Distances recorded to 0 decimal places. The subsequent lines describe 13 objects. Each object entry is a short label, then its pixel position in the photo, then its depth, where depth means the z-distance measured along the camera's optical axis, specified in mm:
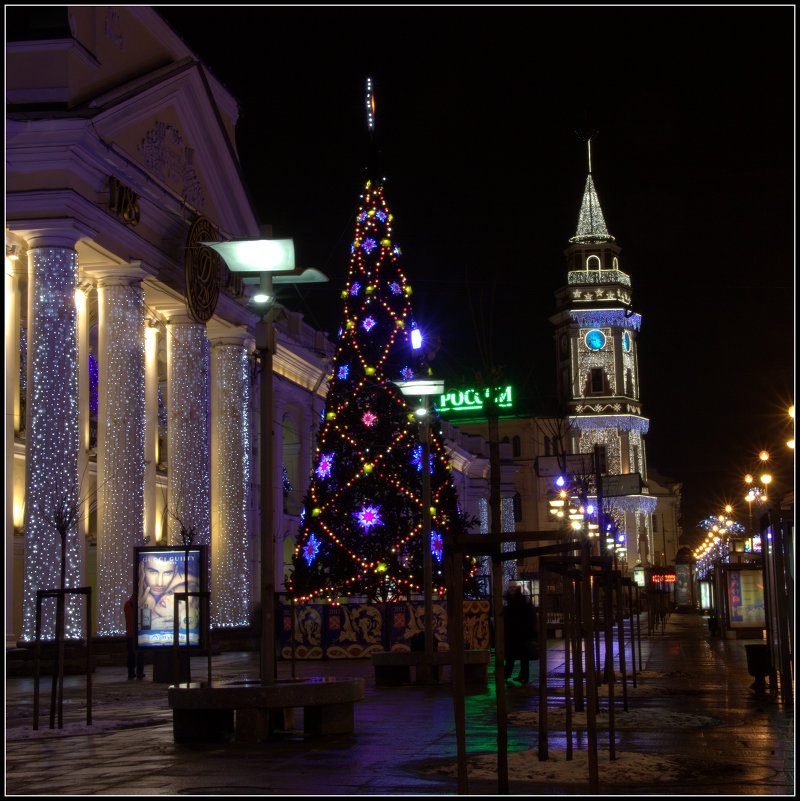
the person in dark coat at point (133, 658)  23922
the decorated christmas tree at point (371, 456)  29422
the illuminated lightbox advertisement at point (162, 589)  19328
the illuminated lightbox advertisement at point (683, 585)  88375
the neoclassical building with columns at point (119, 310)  26219
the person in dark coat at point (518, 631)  21625
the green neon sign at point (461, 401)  68188
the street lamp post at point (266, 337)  12148
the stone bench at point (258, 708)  11984
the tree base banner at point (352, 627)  27891
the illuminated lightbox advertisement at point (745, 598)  32312
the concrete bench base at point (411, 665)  20344
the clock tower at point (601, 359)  113625
